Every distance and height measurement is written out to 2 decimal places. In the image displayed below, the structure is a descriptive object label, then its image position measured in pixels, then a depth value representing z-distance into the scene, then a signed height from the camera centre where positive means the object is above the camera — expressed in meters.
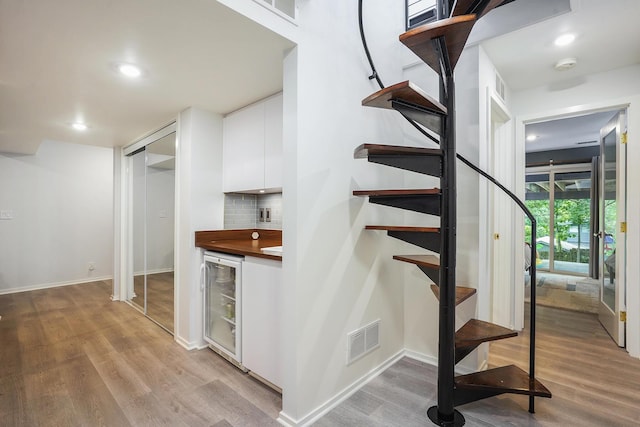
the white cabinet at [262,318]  1.98 -0.71
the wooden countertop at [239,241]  2.23 -0.26
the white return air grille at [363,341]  2.05 -0.89
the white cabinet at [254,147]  2.49 +0.58
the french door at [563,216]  6.21 -0.04
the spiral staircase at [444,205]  1.49 +0.05
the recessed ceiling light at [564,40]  2.23 +1.28
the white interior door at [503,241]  3.04 -0.27
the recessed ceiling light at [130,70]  2.03 +0.96
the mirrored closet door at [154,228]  3.20 -0.17
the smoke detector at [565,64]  2.54 +1.27
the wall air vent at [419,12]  2.59 +1.73
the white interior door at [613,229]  2.72 -0.14
